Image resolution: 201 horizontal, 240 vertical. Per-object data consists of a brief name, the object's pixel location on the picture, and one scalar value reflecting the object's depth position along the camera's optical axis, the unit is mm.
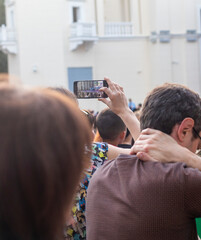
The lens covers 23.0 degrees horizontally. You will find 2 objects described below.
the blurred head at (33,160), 1093
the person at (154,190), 1925
